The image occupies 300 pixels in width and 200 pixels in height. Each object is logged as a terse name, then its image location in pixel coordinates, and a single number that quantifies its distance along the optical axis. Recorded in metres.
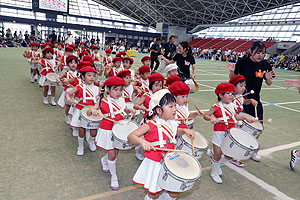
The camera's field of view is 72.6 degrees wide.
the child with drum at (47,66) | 6.37
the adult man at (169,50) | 9.50
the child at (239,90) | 3.67
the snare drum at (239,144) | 2.75
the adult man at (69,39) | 12.60
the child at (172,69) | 5.02
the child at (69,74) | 4.91
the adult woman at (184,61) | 5.57
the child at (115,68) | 6.35
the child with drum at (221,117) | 3.27
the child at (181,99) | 2.99
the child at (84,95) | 3.73
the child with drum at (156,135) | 2.27
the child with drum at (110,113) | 3.02
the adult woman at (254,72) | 3.89
